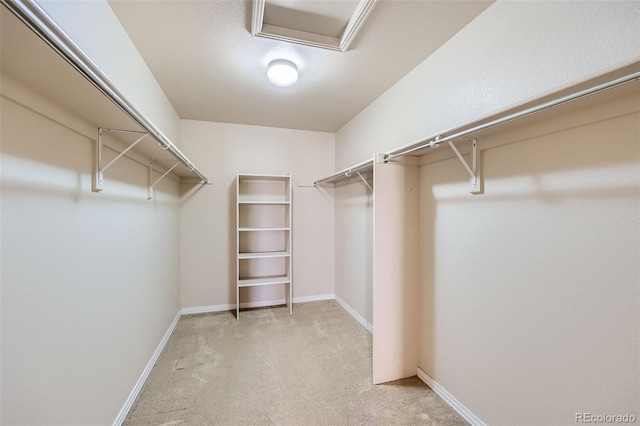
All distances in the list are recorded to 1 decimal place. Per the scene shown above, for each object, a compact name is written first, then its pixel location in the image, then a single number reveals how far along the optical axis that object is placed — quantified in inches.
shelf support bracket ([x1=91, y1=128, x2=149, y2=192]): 53.4
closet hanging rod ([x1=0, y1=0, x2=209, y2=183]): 21.3
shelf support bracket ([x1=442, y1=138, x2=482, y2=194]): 59.2
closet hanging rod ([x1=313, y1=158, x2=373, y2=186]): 83.0
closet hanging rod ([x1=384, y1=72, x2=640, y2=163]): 30.5
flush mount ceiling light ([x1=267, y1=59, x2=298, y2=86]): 75.3
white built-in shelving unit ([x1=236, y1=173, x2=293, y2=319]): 133.2
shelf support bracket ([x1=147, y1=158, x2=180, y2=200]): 82.2
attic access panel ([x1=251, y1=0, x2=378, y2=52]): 56.1
